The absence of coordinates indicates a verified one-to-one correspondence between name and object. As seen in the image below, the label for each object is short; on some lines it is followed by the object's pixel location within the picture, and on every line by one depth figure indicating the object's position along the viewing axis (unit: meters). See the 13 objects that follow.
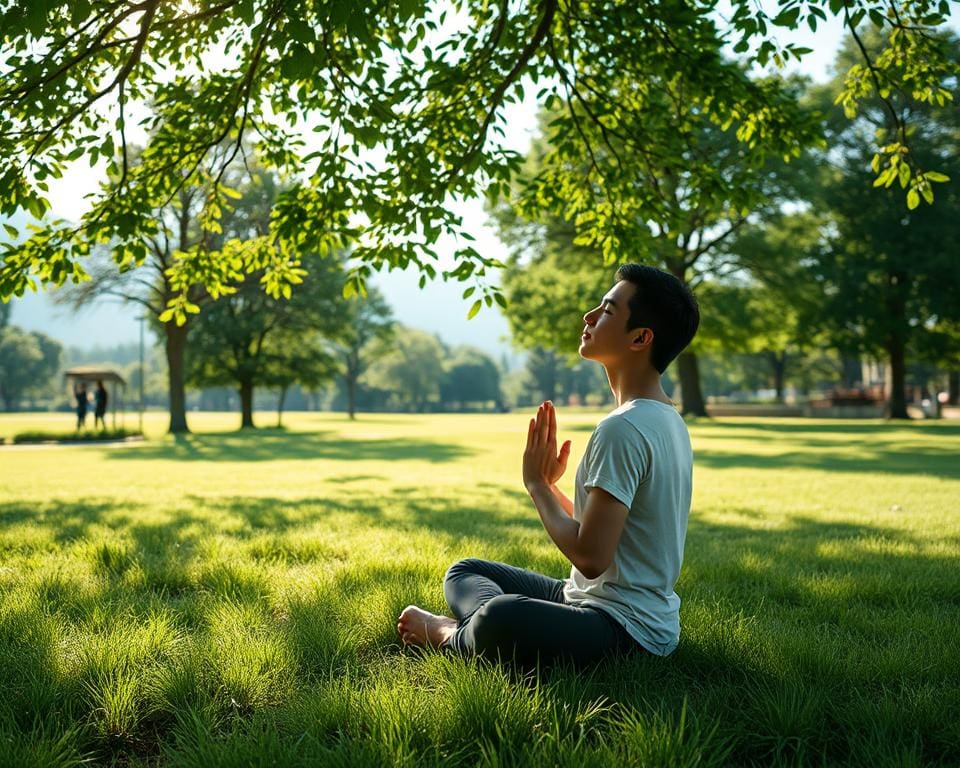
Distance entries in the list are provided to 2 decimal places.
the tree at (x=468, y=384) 122.75
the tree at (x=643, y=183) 7.94
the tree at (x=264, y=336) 38.28
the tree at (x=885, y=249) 32.31
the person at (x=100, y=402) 32.56
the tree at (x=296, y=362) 41.91
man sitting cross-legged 2.86
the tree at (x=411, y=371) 114.12
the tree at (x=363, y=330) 40.31
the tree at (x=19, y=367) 99.12
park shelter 31.67
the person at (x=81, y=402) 32.95
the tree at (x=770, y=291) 32.59
